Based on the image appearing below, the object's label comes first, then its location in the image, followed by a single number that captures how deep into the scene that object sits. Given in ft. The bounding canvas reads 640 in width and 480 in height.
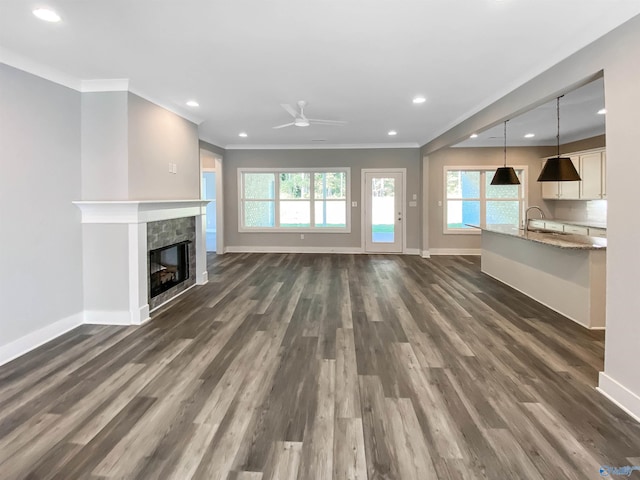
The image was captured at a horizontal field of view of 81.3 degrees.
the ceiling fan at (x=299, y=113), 15.11
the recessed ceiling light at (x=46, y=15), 7.95
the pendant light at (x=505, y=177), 18.02
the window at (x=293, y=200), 29.22
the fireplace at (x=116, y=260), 12.68
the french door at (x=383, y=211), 28.58
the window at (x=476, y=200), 28.02
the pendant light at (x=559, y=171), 13.73
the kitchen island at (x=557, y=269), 12.14
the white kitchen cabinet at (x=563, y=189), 23.53
